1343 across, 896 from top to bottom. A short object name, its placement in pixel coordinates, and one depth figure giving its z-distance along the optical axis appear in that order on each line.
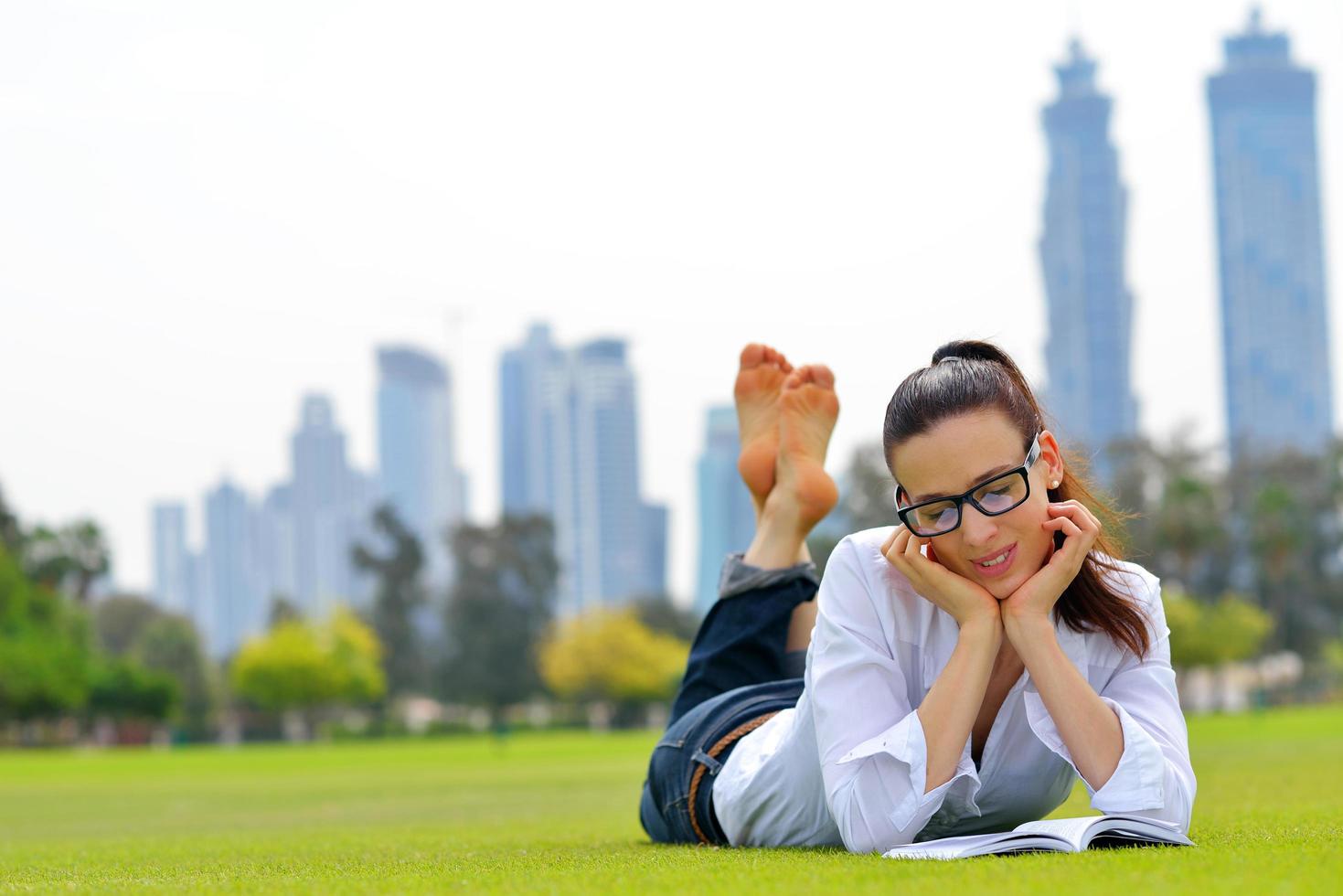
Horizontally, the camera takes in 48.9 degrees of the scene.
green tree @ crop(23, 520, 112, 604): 51.31
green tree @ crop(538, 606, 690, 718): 60.47
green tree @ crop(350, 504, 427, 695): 66.81
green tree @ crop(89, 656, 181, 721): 50.31
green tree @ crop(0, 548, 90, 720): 43.12
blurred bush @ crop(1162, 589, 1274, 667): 41.16
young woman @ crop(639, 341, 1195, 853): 2.79
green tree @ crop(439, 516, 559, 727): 63.47
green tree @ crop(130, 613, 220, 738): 68.31
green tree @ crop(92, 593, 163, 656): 83.31
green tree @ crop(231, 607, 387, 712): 56.44
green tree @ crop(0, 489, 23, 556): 50.16
